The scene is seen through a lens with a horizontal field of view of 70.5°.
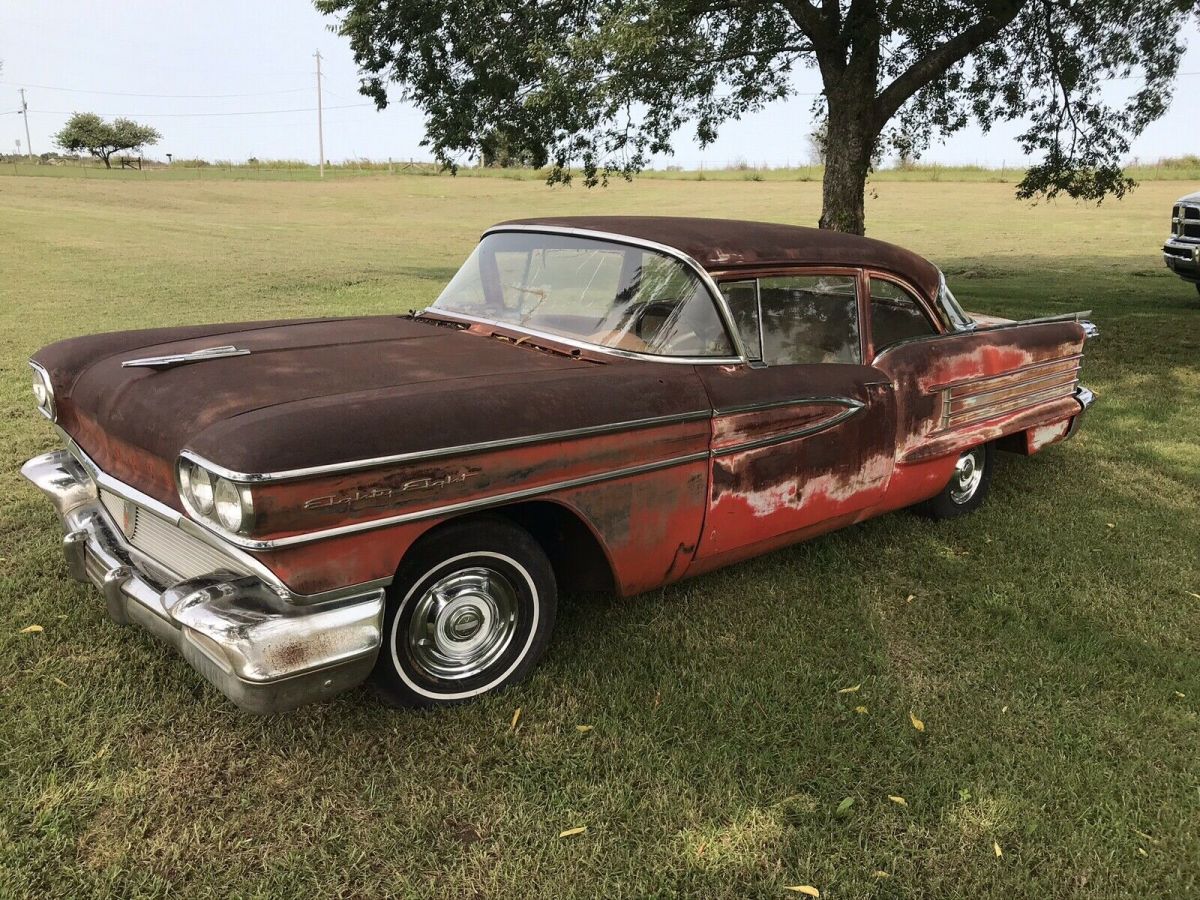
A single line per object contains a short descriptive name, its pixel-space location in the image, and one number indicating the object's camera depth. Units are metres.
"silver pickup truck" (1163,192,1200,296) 10.48
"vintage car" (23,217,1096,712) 2.29
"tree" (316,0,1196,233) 9.17
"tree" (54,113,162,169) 70.31
